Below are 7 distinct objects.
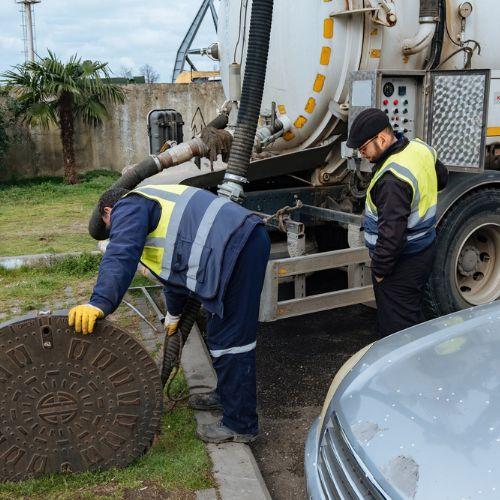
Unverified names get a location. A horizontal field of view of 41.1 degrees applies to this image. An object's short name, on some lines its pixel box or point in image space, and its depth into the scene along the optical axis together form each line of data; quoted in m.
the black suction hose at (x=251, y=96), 4.36
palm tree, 12.41
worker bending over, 3.19
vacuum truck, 4.46
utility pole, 30.16
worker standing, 3.51
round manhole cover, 2.97
